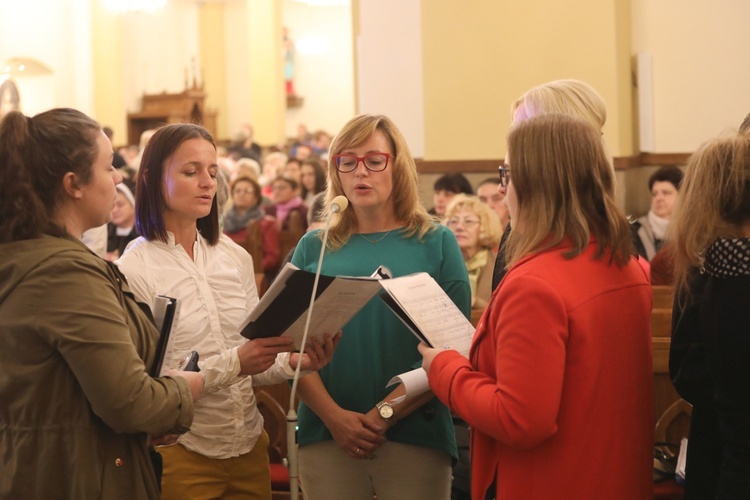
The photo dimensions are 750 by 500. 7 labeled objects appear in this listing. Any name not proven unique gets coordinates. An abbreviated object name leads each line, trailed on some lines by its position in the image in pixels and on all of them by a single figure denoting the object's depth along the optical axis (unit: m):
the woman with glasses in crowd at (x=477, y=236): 5.21
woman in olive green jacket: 1.94
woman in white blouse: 2.55
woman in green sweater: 2.68
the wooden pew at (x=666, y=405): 3.57
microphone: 2.35
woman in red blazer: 1.98
